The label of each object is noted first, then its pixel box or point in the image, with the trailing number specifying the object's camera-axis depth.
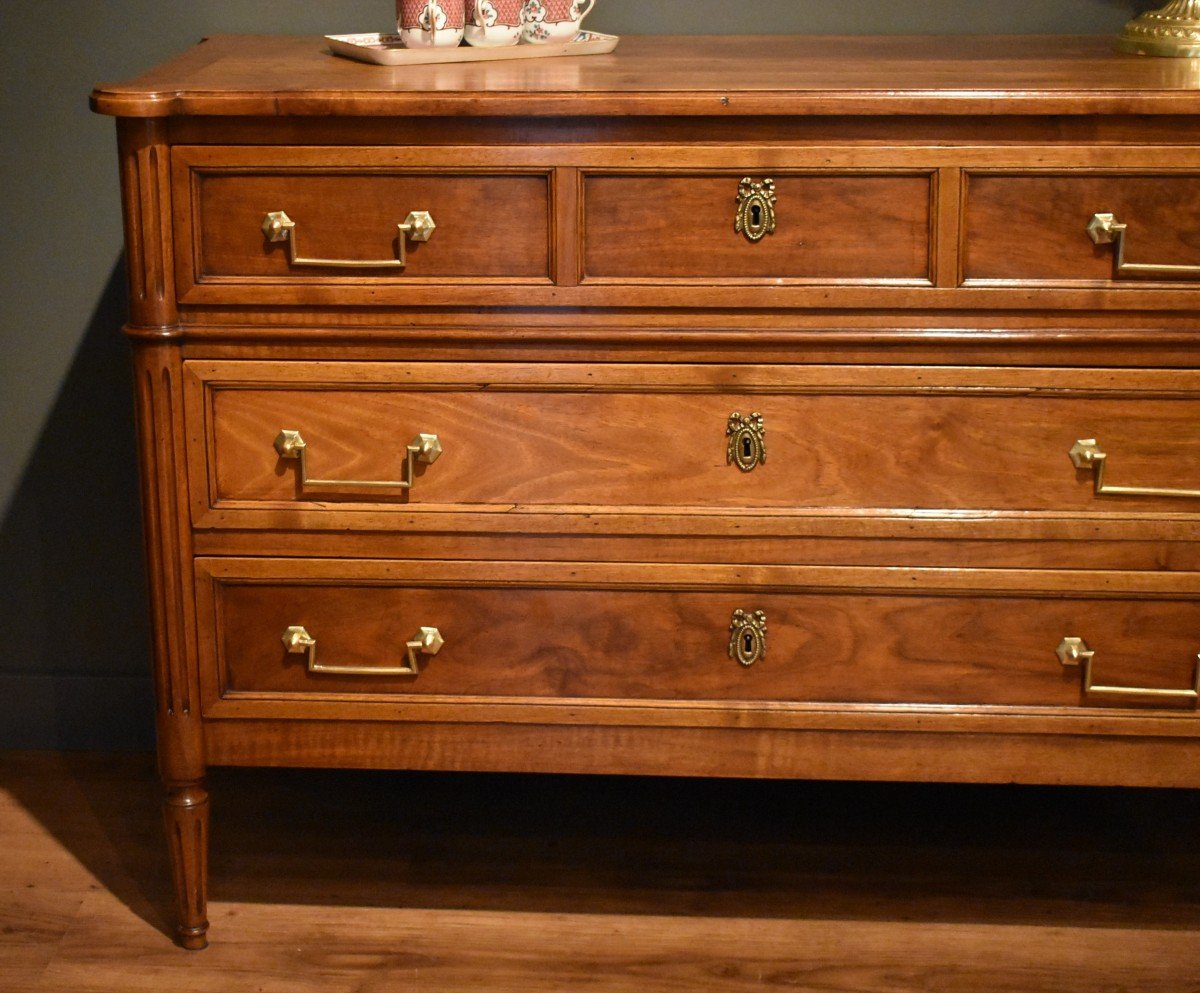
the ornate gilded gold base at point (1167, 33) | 2.08
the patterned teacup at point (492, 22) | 2.06
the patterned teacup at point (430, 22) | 2.03
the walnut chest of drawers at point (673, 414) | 1.80
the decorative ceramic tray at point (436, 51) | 2.00
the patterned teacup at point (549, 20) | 2.13
